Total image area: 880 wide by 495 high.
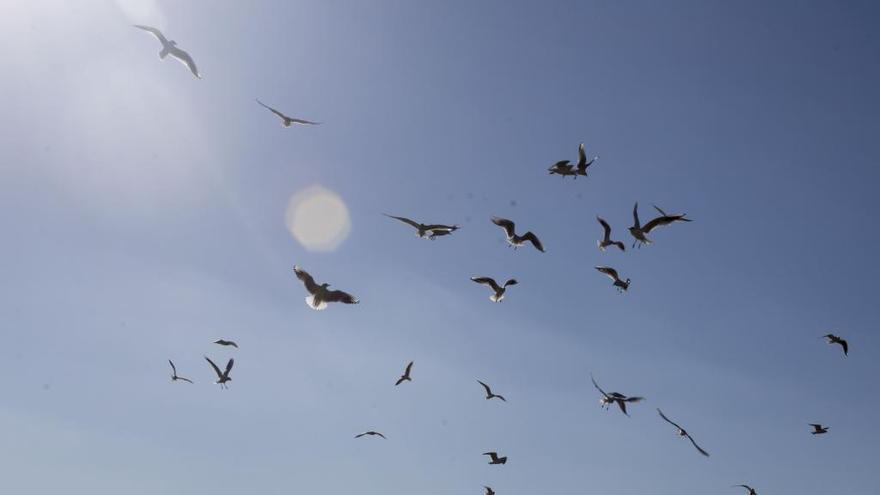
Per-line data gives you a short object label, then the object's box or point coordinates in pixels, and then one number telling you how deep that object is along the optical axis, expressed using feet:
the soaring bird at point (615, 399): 110.42
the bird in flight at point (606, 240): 115.14
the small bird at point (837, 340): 128.26
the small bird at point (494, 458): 139.11
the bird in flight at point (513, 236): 108.37
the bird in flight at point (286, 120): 112.88
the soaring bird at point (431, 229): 103.37
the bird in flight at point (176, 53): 100.58
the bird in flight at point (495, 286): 117.08
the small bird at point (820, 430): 139.13
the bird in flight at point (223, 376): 132.49
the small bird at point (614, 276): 119.84
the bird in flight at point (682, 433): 93.40
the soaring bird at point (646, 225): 100.39
